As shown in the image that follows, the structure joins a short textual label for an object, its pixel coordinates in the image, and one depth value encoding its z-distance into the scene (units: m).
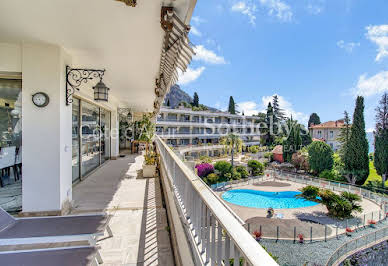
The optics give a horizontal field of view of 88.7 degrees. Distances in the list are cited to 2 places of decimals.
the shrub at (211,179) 19.28
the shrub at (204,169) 20.37
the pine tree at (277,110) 43.91
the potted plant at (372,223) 11.66
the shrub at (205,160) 24.21
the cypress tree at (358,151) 20.31
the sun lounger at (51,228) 2.02
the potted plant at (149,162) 5.80
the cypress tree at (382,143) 19.69
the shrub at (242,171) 21.22
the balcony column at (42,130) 3.11
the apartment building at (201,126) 31.78
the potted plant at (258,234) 9.58
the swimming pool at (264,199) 14.87
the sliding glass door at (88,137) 5.23
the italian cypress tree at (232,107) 44.88
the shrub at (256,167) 22.64
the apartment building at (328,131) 39.41
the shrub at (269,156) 32.47
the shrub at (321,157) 22.41
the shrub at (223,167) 20.34
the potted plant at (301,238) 9.56
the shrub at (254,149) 36.95
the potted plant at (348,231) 10.55
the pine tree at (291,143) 28.44
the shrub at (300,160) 25.52
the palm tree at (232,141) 25.67
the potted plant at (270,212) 12.17
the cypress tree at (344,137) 21.82
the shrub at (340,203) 11.98
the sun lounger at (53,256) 1.76
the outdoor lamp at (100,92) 3.60
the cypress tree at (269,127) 42.59
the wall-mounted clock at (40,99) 3.11
